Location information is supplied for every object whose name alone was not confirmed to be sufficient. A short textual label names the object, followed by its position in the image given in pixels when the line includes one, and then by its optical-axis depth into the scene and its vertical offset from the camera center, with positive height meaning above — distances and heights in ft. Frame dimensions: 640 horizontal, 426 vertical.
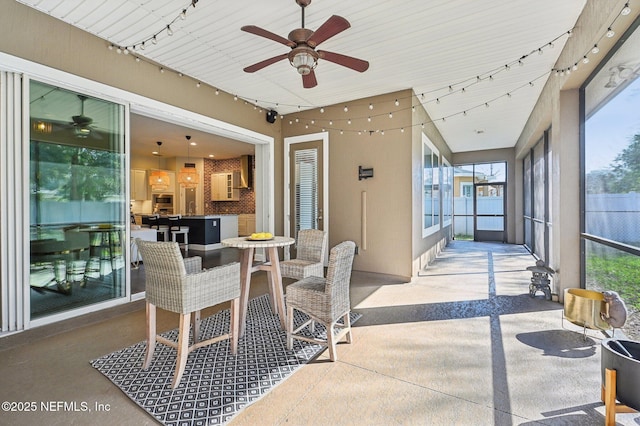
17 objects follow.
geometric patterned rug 5.79 -3.72
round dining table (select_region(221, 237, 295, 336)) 9.03 -1.77
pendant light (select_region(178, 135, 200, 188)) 25.79 +3.33
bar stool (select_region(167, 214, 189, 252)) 25.40 -1.25
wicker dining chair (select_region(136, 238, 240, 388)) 6.74 -1.83
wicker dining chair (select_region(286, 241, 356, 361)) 7.61 -2.25
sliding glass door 9.23 +0.50
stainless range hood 31.48 +4.65
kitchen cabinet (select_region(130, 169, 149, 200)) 30.55 +3.13
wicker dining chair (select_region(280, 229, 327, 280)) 10.77 -1.73
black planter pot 4.99 -2.75
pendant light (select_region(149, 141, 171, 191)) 25.61 +3.05
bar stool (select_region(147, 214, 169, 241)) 25.59 -1.00
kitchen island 26.16 -1.31
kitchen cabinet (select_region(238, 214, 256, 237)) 32.60 -1.09
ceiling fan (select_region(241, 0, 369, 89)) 7.29 +4.52
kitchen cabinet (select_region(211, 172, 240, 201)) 32.50 +3.10
